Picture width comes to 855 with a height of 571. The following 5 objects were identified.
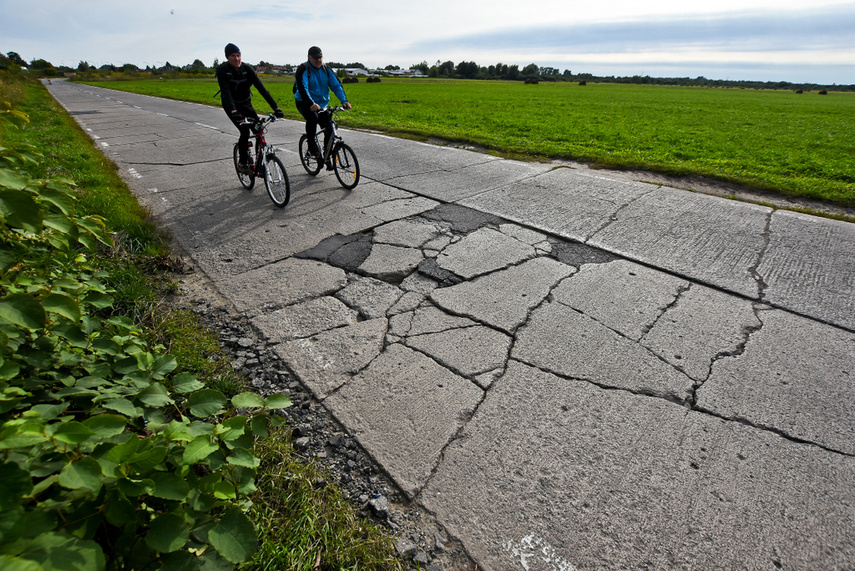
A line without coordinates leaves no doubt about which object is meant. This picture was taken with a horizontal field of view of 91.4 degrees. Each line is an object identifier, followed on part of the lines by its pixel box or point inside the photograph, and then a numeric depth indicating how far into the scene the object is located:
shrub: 0.98
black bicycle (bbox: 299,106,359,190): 6.75
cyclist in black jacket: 6.03
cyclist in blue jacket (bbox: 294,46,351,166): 6.50
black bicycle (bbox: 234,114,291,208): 5.96
